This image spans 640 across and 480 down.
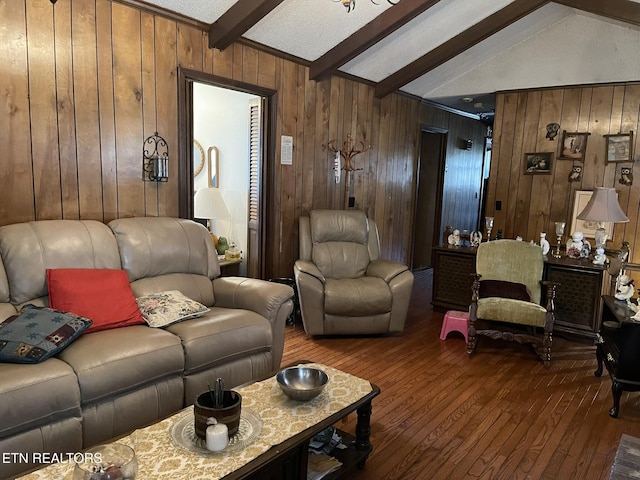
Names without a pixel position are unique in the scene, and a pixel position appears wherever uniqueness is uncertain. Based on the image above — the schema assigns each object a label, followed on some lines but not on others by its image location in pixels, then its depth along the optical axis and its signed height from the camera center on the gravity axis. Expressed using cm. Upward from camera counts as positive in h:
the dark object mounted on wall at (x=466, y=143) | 698 +71
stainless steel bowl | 182 -83
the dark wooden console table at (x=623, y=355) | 258 -92
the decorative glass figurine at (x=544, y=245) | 405 -47
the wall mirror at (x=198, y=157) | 489 +23
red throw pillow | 231 -64
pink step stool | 376 -113
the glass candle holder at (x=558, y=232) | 408 -35
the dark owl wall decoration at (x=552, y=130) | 485 +67
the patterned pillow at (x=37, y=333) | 188 -71
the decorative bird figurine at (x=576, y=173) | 473 +21
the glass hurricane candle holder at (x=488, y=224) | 438 -33
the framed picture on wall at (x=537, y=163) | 494 +32
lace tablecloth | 137 -89
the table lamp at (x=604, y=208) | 374 -11
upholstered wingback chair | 332 -82
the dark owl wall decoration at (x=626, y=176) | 445 +19
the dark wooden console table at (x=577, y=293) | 375 -83
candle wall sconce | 318 +12
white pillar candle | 148 -85
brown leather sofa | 182 -82
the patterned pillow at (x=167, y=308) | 248 -74
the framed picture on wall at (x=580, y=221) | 465 -27
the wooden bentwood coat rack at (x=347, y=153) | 473 +33
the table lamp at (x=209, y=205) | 392 -23
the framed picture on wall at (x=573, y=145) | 470 +51
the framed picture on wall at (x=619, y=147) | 444 +48
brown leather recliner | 367 -83
